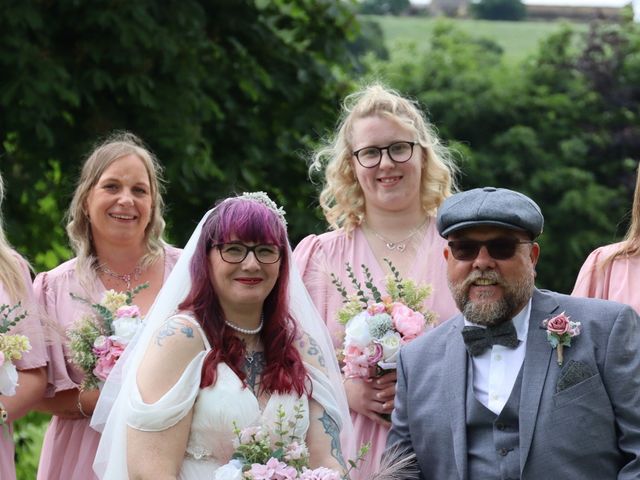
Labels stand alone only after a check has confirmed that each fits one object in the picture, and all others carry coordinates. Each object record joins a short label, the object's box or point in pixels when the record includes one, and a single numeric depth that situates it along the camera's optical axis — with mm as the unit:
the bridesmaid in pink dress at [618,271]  6164
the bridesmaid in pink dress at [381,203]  6613
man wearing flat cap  5020
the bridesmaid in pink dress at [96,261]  6559
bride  5066
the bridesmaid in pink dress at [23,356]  6125
